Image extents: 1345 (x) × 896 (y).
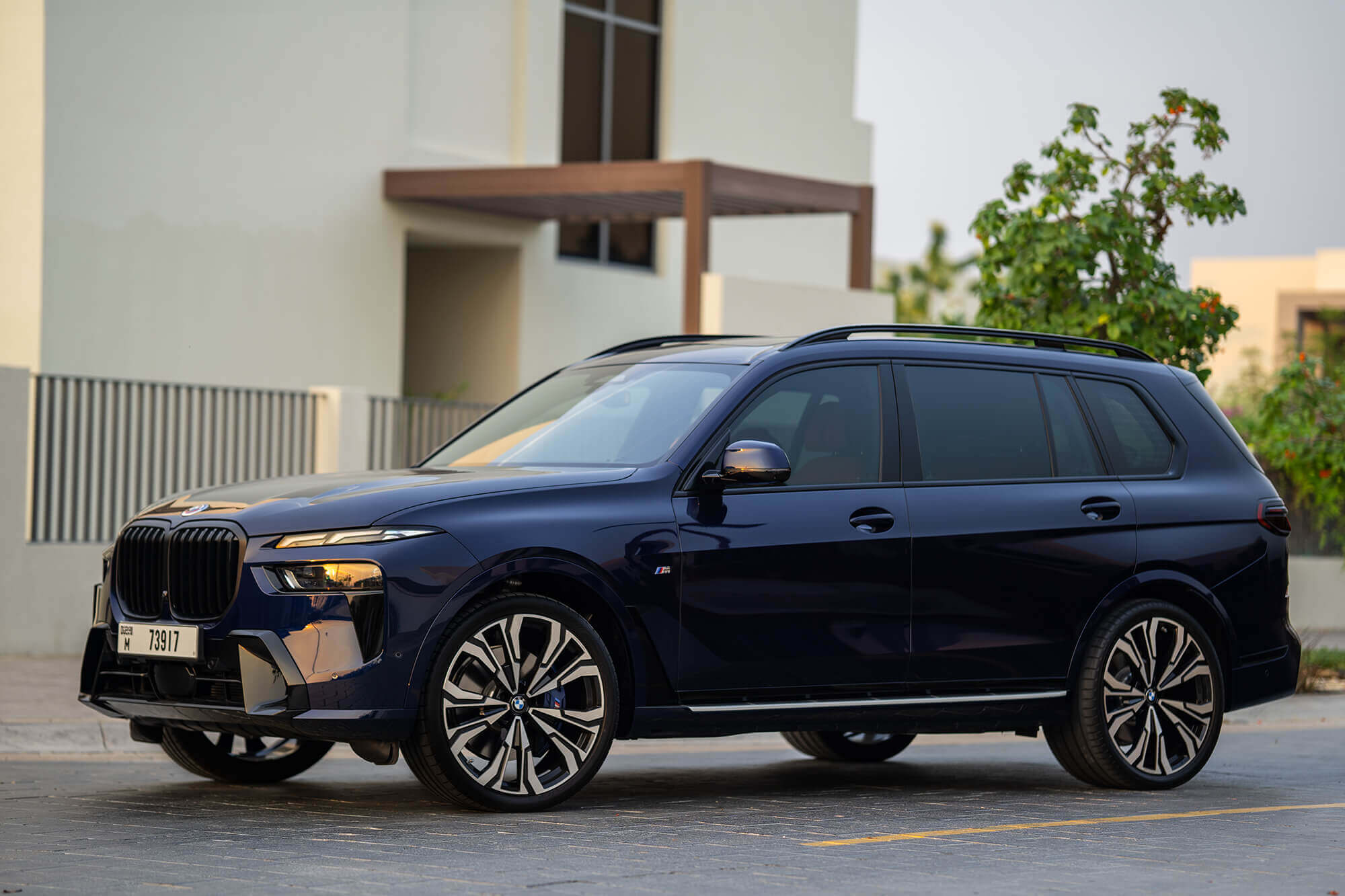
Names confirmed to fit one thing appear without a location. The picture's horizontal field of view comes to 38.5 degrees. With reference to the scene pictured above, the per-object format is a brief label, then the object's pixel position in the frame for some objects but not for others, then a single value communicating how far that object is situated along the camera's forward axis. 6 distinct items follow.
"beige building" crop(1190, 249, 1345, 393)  48.22
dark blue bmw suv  7.10
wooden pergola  19.80
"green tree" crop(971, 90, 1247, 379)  14.67
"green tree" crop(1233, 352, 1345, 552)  20.41
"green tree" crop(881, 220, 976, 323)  76.31
